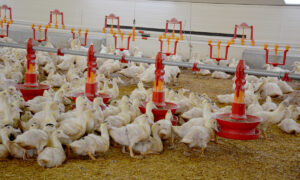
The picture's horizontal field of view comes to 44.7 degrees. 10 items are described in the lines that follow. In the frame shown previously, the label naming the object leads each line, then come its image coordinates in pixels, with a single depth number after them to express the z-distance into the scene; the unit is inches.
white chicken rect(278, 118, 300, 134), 197.1
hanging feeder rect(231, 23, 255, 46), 337.4
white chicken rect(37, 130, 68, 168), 131.6
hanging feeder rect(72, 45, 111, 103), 195.5
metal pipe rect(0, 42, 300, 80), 158.2
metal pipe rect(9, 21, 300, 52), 373.9
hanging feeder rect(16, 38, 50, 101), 209.8
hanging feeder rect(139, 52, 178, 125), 180.4
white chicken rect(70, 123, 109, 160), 139.0
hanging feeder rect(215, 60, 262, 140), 153.9
